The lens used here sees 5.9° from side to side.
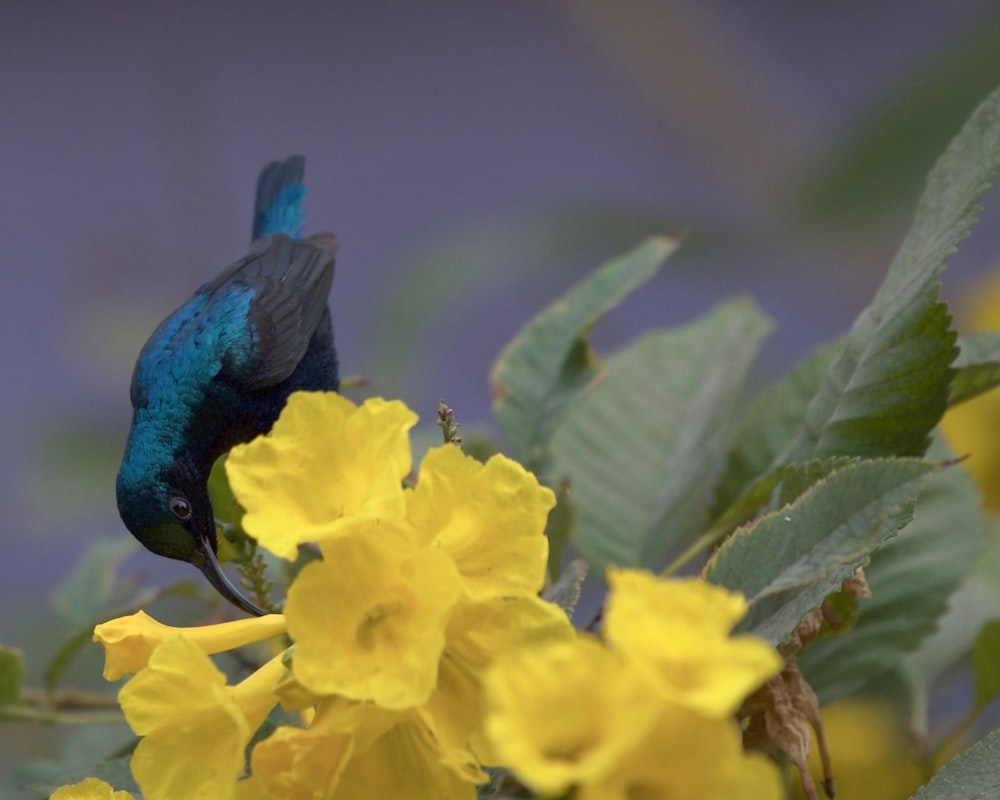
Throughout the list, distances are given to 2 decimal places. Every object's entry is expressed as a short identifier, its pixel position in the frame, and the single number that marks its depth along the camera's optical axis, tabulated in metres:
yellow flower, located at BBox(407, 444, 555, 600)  2.06
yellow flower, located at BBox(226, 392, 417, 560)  2.06
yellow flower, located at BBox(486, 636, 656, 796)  1.98
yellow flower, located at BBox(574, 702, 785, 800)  1.99
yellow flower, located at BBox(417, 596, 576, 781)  2.05
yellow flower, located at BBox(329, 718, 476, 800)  2.07
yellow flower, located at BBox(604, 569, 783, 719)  1.99
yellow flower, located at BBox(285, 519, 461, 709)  2.04
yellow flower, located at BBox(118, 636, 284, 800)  2.06
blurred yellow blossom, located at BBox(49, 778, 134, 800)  2.07
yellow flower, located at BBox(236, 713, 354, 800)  2.06
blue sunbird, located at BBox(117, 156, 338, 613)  2.38
